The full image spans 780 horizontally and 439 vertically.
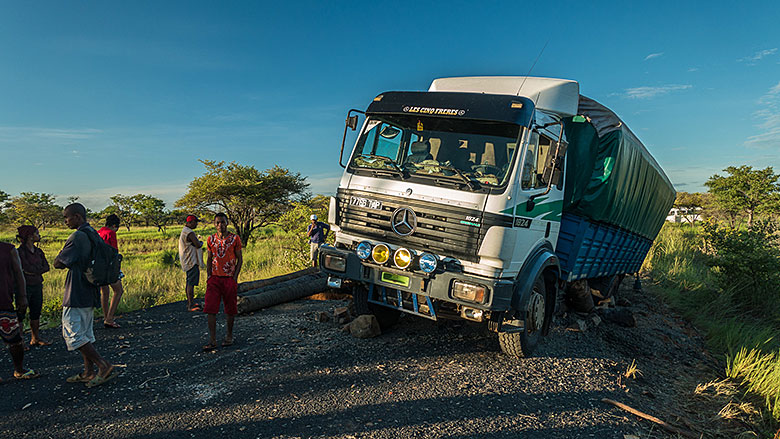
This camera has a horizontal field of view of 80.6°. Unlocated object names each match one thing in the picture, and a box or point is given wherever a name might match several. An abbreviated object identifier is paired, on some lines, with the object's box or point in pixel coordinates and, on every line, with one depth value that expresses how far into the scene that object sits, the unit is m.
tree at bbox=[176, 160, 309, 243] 23.98
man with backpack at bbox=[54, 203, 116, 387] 4.39
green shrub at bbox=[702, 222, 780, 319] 10.59
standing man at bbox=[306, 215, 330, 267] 12.00
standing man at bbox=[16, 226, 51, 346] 5.64
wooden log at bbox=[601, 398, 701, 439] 4.31
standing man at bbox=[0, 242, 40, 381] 4.71
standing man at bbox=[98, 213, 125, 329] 6.70
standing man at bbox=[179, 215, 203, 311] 7.65
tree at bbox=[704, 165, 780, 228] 28.59
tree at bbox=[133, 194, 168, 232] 45.16
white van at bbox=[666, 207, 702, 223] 40.44
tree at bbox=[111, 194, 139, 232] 44.66
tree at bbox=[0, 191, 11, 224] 40.00
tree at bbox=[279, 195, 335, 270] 13.49
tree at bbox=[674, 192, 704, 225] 40.81
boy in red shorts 5.68
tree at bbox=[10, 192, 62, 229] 39.72
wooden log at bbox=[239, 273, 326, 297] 8.28
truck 4.90
